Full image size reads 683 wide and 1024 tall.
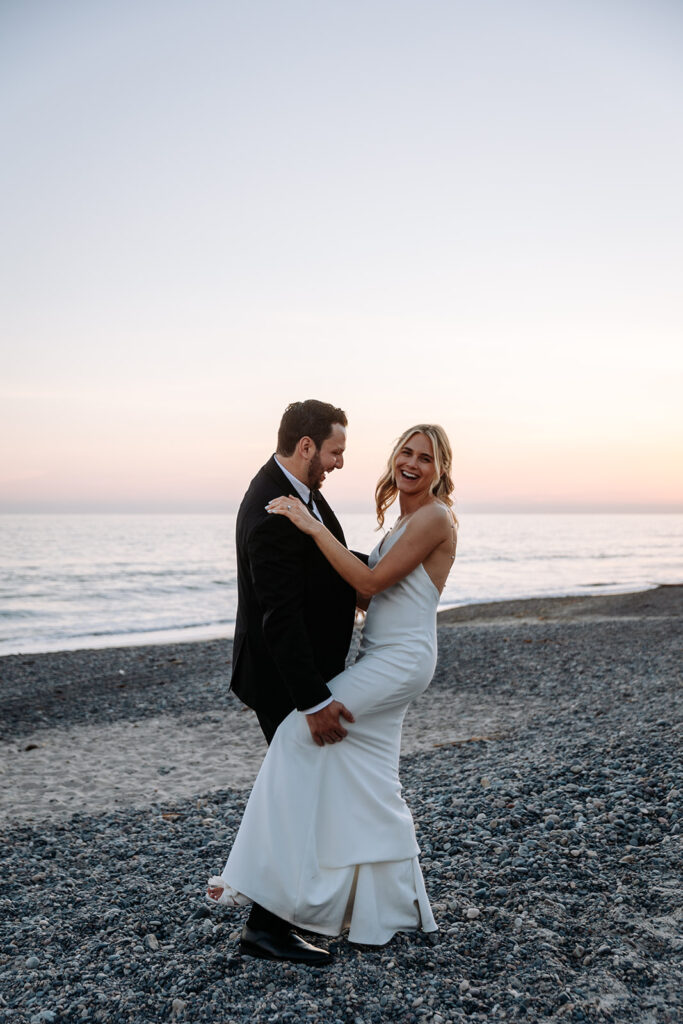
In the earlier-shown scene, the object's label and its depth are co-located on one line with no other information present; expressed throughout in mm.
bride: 3555
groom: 3373
